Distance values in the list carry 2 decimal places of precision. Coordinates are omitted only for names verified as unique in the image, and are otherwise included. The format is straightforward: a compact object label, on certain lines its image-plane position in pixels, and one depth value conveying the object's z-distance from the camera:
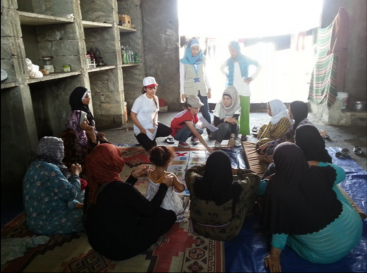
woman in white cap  4.67
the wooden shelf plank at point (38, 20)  3.76
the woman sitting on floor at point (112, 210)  2.18
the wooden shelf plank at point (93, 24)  5.24
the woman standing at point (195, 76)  5.37
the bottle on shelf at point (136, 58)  7.61
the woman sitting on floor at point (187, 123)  4.62
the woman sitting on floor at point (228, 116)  4.89
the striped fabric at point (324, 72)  6.10
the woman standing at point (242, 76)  5.12
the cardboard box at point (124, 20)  6.84
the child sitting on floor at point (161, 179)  2.65
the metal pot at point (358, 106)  6.20
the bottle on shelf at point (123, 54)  6.95
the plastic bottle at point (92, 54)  6.10
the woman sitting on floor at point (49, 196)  2.42
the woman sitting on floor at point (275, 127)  4.14
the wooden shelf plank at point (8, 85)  3.20
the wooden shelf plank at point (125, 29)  6.74
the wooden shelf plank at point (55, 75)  3.76
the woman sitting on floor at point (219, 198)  2.23
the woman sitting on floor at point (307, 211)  2.04
